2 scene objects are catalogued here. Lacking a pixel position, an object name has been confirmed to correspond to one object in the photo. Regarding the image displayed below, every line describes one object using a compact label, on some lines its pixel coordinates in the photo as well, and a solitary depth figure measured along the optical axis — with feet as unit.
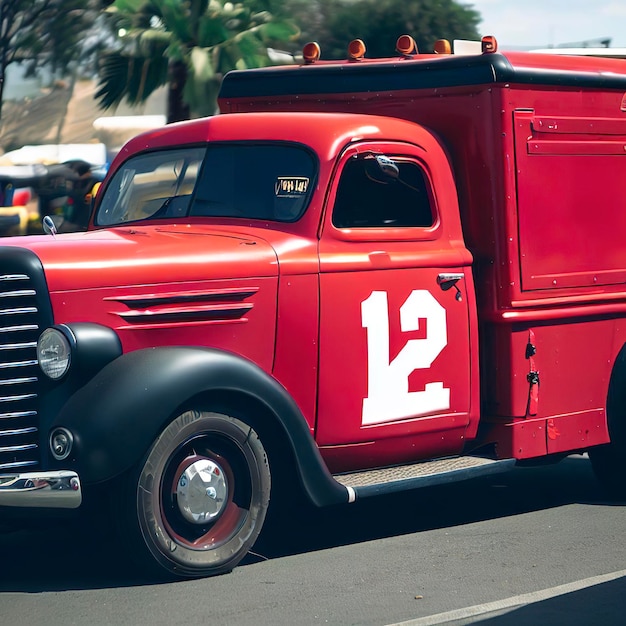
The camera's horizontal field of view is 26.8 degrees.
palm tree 70.23
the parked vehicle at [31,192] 73.46
